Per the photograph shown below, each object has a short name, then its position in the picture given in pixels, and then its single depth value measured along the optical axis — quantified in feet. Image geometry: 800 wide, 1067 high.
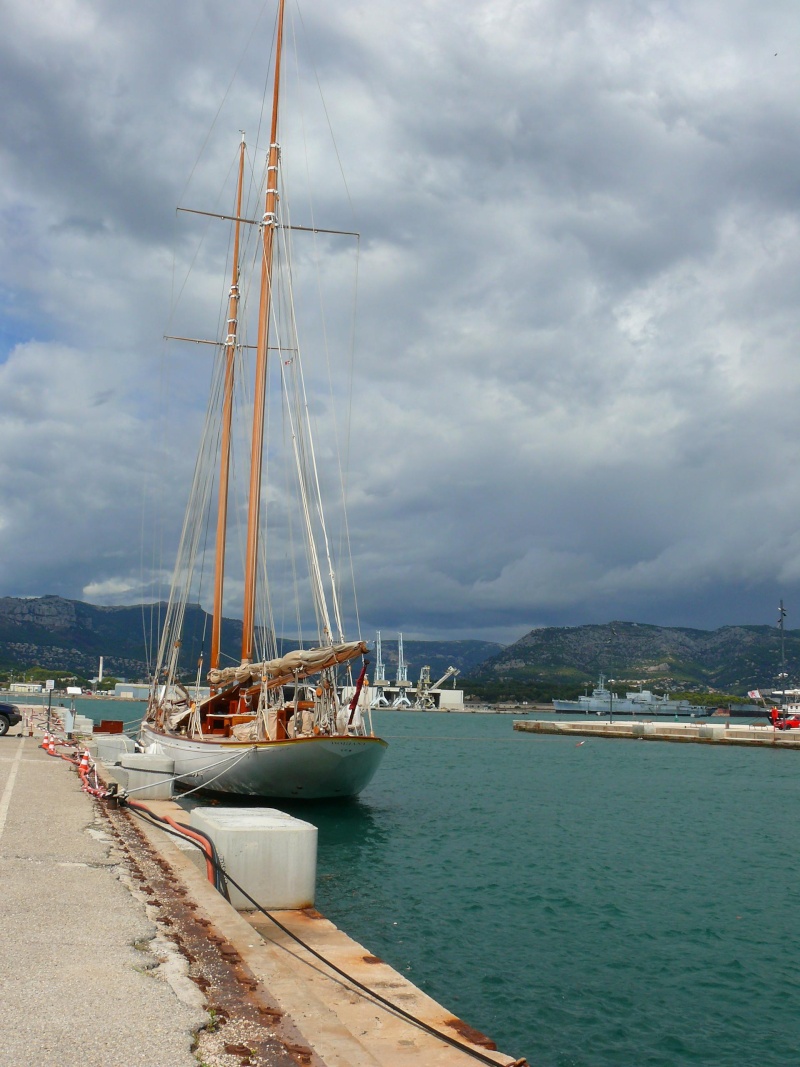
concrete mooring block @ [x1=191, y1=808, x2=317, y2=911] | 37.83
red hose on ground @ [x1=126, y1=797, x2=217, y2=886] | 39.52
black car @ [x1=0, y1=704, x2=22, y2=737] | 131.75
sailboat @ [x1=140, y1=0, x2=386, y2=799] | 88.58
